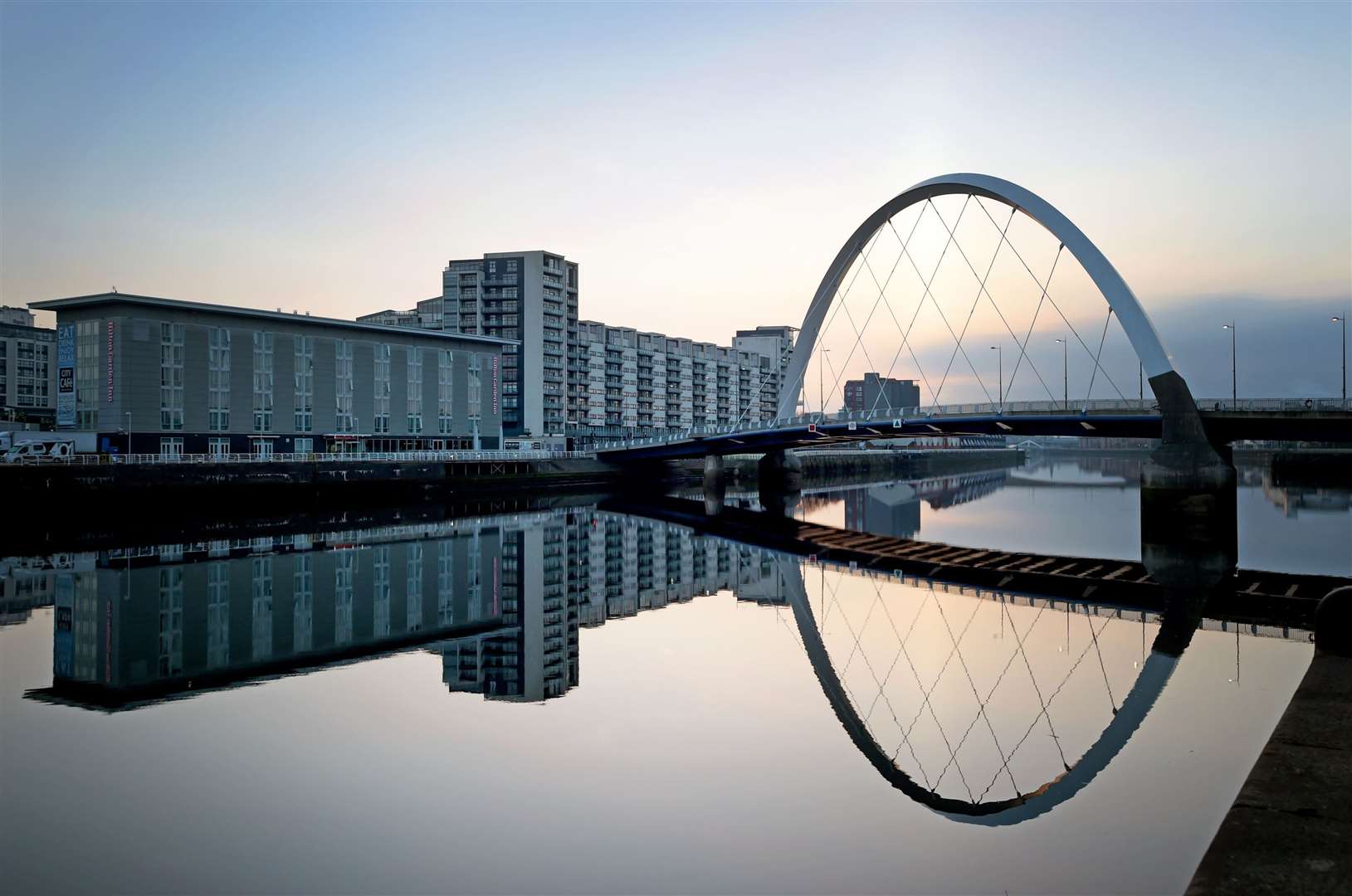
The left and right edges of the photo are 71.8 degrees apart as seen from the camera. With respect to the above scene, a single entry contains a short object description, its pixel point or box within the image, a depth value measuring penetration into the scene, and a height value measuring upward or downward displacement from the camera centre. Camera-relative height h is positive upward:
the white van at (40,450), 47.53 +0.00
